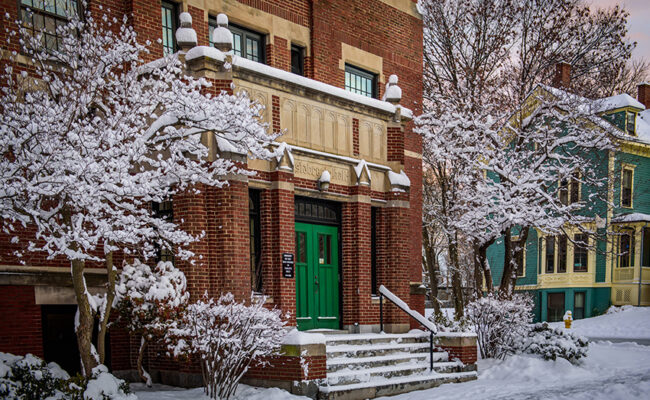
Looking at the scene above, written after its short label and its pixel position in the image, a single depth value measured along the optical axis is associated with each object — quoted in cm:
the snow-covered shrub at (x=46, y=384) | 771
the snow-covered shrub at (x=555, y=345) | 1453
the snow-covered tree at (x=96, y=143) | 799
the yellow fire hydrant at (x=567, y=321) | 2250
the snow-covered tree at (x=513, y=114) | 1708
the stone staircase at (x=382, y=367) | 1064
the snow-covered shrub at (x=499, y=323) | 1467
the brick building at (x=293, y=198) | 1069
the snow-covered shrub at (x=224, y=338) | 945
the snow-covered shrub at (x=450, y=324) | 1373
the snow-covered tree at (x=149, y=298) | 989
